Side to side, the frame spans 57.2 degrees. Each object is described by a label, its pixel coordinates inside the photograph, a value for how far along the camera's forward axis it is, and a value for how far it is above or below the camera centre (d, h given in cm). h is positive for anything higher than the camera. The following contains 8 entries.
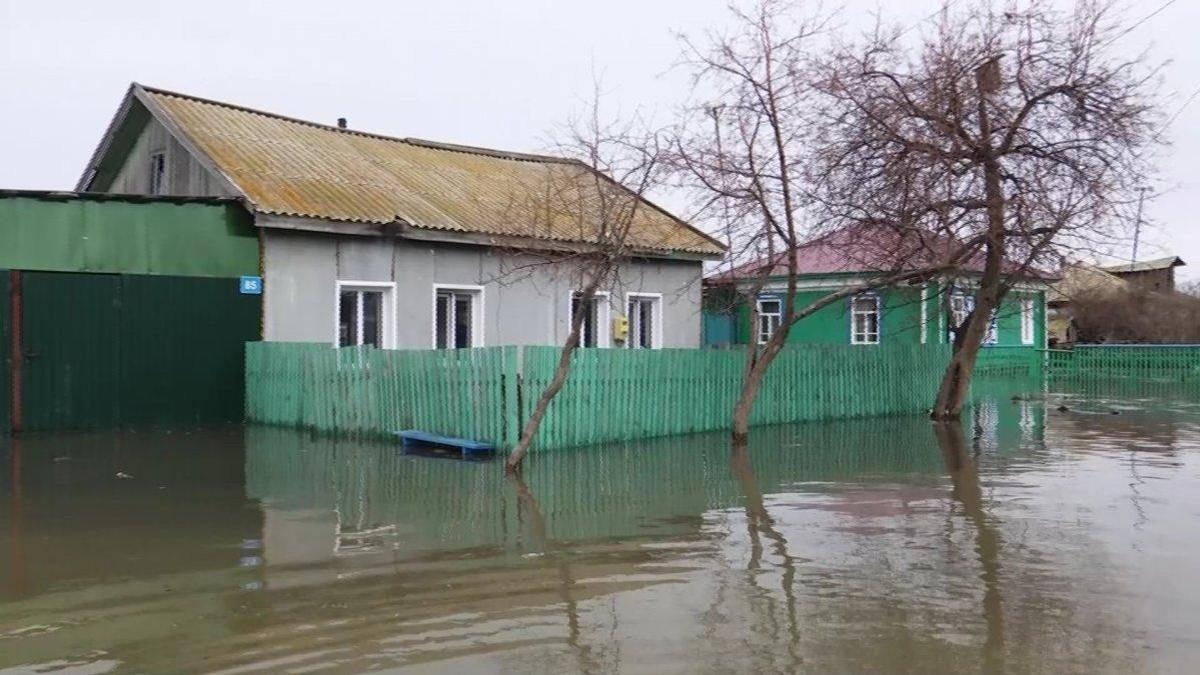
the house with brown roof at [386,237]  1616 +206
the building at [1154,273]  4422 +366
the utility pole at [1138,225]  1558 +196
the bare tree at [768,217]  1391 +201
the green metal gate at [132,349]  1431 +28
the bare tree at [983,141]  1519 +312
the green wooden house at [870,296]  1656 +137
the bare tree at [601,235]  1134 +144
